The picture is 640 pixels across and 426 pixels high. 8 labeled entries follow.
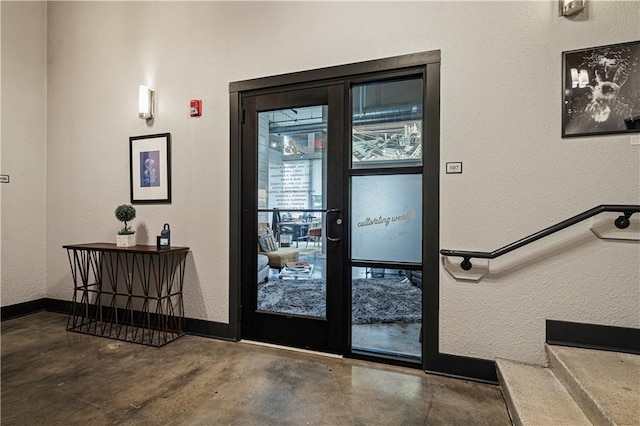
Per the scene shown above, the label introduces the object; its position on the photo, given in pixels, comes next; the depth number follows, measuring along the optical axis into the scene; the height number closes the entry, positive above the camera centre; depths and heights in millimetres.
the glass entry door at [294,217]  2645 -65
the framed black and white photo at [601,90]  1925 +764
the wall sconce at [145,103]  3264 +1130
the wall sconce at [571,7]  1975 +1305
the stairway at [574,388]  1464 -952
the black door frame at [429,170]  2326 +298
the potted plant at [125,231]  3160 -221
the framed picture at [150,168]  3256 +445
